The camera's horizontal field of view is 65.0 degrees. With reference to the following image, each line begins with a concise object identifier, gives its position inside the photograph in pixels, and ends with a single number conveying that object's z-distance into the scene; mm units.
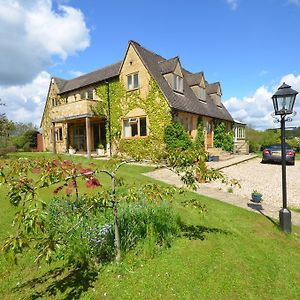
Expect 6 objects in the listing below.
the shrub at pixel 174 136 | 18797
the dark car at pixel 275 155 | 19062
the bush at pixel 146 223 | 4570
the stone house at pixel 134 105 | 19469
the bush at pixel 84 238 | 4055
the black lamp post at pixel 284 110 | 5848
